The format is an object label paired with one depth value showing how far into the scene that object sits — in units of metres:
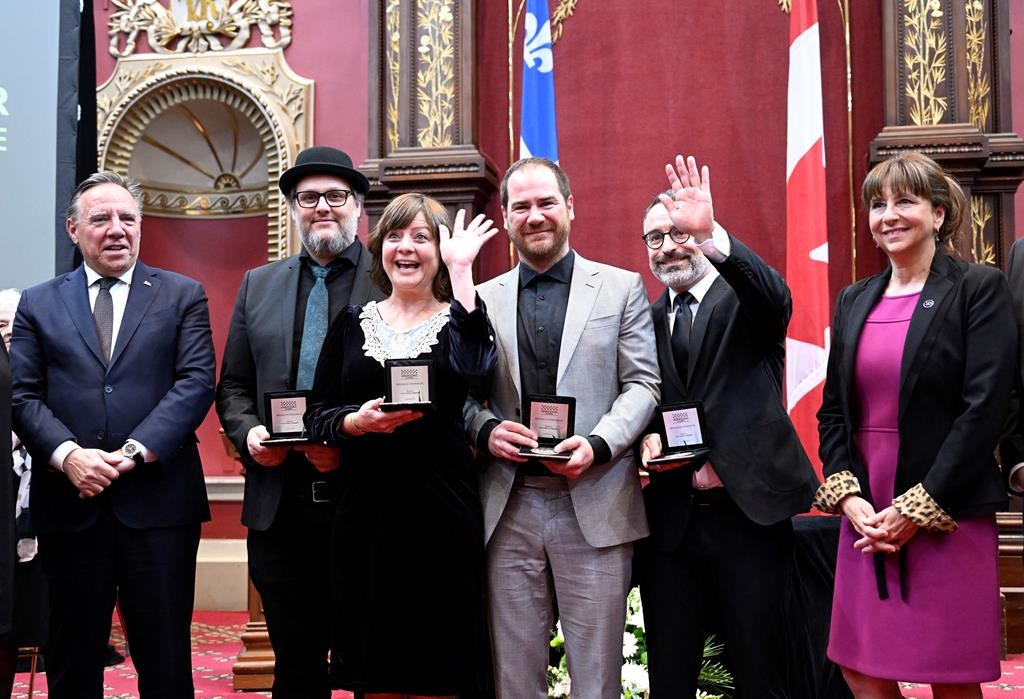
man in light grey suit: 2.46
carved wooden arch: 5.67
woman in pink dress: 2.21
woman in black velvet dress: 2.41
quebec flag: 4.65
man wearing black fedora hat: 2.70
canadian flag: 4.46
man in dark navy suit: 2.67
